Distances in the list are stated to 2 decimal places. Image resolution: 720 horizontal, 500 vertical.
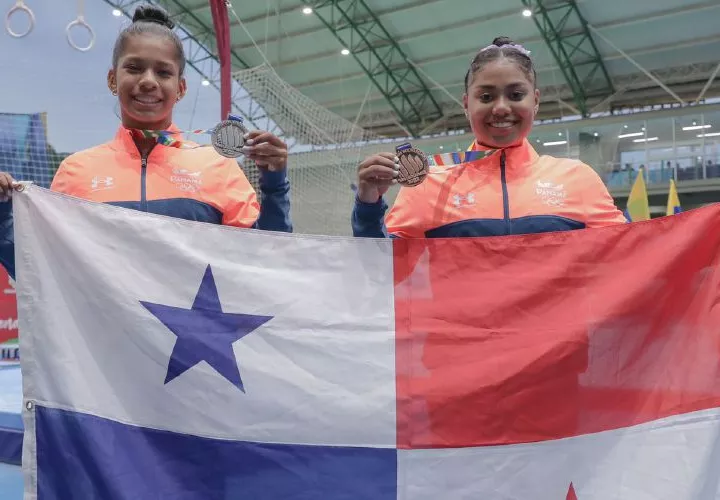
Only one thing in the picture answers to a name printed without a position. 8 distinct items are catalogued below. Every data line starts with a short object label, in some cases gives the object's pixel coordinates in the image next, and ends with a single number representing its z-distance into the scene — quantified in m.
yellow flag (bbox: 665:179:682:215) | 8.07
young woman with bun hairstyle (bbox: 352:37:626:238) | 1.81
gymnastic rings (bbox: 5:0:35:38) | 3.61
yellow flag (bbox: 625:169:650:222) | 8.01
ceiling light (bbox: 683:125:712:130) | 15.36
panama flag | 1.57
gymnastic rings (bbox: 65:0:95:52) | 3.89
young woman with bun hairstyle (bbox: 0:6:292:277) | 1.83
